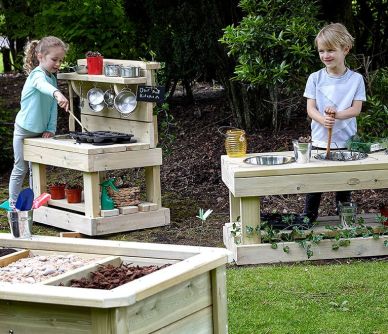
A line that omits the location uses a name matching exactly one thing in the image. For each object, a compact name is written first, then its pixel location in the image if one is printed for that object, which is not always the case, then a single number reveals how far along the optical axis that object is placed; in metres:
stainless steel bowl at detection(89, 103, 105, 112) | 8.58
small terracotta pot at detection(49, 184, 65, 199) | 8.57
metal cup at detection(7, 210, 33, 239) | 4.71
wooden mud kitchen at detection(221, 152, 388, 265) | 6.61
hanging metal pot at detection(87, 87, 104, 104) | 8.57
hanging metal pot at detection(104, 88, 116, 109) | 8.48
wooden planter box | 3.72
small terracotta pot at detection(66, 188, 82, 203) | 8.31
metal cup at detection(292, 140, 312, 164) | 6.72
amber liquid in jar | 7.14
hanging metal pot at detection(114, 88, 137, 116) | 8.21
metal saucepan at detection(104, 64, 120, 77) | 8.18
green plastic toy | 7.99
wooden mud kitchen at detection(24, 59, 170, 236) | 7.81
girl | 8.22
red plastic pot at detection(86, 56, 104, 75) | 8.51
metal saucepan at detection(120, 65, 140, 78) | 8.01
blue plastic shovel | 4.71
